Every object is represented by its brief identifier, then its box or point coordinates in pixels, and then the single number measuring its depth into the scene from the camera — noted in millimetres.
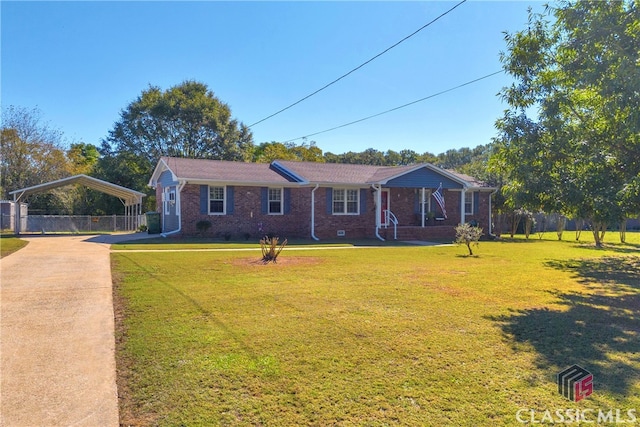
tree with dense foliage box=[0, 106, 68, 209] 31531
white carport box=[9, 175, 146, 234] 20891
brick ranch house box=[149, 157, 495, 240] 19031
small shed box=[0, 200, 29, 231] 24312
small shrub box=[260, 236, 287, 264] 11188
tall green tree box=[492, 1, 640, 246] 7141
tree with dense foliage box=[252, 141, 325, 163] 43769
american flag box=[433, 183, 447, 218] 21266
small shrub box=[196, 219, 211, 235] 18594
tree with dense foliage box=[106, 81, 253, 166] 36344
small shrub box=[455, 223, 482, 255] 14375
